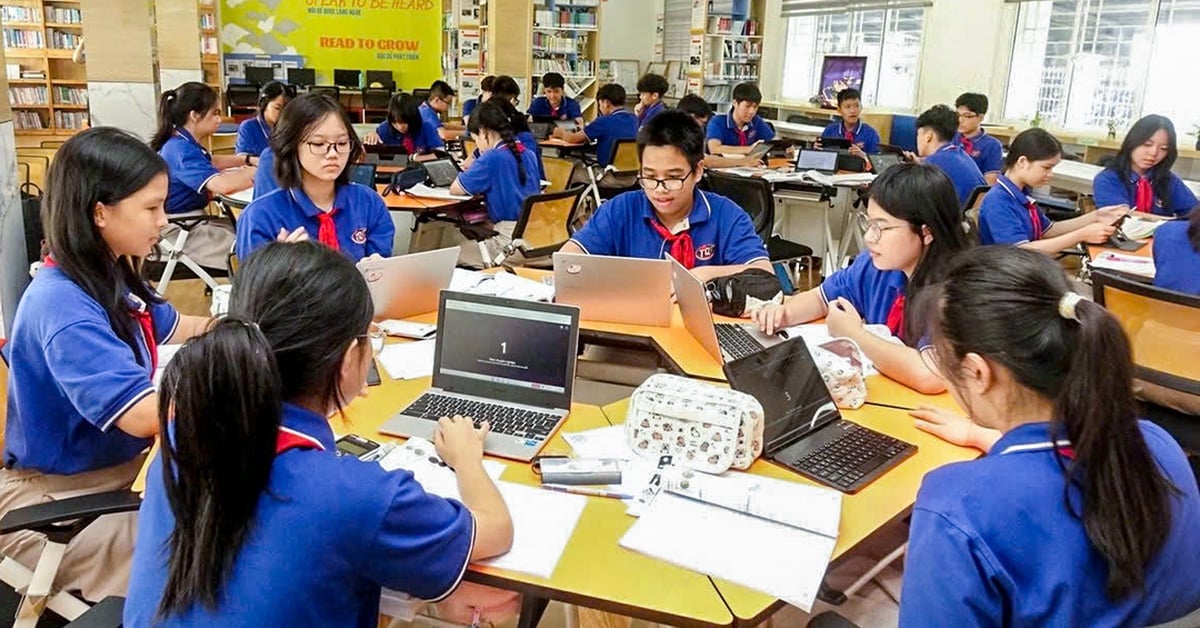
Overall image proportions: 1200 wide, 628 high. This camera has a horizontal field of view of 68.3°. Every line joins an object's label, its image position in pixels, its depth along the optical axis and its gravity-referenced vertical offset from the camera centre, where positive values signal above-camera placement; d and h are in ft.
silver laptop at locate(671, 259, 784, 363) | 7.36 -2.03
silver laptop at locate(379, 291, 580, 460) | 6.28 -1.92
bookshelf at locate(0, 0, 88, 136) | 35.88 +0.10
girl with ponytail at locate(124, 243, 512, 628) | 3.58 -1.69
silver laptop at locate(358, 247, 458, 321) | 8.20 -1.81
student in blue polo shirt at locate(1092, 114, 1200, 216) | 15.55 -1.09
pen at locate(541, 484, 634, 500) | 5.23 -2.30
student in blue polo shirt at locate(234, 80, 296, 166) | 20.01 -1.07
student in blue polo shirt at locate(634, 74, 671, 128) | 28.50 +0.10
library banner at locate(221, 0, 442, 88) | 39.34 +2.11
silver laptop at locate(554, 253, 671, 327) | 8.13 -1.77
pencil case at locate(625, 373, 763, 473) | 5.45 -1.98
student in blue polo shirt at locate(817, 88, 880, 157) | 24.61 -0.62
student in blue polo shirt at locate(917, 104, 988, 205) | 18.02 -0.82
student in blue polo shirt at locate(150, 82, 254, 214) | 15.21 -1.31
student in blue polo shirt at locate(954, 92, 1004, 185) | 22.18 -0.69
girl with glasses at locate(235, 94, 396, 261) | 9.57 -1.18
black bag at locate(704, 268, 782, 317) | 8.78 -1.85
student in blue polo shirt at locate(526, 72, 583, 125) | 30.22 -0.41
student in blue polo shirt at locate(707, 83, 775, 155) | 25.52 -0.80
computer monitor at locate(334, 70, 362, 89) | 40.01 +0.14
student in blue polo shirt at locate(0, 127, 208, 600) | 5.70 -1.84
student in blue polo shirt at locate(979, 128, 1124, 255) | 13.15 -1.37
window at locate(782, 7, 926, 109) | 30.71 +2.09
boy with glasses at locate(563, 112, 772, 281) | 9.75 -1.43
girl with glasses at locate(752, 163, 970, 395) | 7.44 -1.20
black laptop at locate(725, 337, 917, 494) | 5.62 -2.17
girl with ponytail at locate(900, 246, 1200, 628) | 3.44 -1.52
